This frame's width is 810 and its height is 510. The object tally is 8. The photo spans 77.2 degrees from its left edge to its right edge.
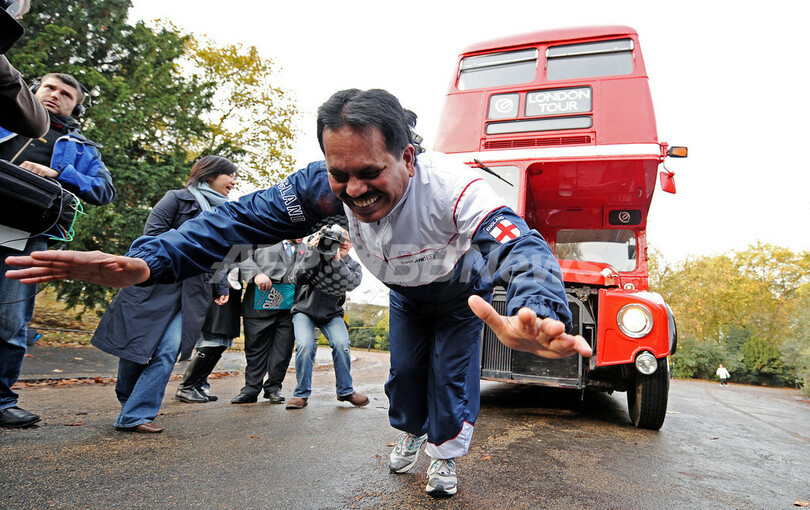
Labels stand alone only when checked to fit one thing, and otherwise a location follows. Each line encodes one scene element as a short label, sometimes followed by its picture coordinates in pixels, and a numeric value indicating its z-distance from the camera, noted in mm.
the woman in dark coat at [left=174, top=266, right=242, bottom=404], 4745
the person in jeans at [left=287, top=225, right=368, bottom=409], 4629
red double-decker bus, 4609
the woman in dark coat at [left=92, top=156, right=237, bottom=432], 3244
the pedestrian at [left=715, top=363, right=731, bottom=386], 26250
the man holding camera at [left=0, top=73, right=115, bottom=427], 3037
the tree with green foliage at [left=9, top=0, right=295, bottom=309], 8859
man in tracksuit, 1604
